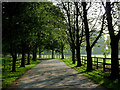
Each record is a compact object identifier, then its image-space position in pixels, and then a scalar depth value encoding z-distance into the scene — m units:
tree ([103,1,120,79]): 10.49
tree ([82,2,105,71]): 16.14
